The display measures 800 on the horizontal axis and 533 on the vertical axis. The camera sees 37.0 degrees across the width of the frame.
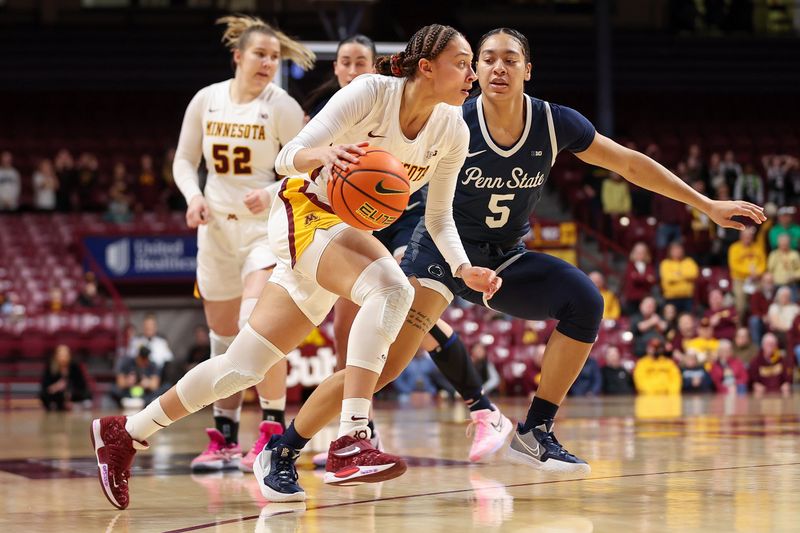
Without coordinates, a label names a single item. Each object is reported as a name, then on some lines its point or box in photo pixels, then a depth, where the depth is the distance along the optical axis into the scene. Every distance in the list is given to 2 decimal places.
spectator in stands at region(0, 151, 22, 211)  18.27
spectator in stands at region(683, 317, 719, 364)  15.47
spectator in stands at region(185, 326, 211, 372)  14.98
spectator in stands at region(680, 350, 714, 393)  14.94
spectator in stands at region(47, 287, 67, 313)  15.98
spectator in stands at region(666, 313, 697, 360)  15.54
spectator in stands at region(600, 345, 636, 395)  14.80
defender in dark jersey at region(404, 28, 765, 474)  5.36
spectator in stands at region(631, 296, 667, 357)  15.40
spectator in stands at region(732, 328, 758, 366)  15.65
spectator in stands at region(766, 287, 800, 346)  16.00
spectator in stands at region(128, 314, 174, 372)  14.59
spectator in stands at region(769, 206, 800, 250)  17.52
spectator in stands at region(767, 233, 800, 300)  17.09
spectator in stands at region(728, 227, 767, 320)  17.08
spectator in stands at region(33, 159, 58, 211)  18.36
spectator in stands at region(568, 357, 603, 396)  14.56
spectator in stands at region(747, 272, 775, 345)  16.25
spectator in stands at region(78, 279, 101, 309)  16.23
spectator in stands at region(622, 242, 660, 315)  16.70
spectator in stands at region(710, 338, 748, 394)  15.07
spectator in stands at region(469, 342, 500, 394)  14.55
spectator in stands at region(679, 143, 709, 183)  19.53
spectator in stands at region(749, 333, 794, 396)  15.07
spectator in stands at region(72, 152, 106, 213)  18.48
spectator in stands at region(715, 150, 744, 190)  19.42
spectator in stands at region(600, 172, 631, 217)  19.16
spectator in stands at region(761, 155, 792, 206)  19.73
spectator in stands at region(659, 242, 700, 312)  16.61
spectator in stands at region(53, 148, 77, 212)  18.39
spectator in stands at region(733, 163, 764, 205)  19.27
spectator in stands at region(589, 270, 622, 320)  16.44
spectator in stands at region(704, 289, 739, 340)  16.17
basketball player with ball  4.45
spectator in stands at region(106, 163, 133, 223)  18.02
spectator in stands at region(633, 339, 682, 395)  14.77
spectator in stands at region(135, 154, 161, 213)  18.94
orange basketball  4.30
